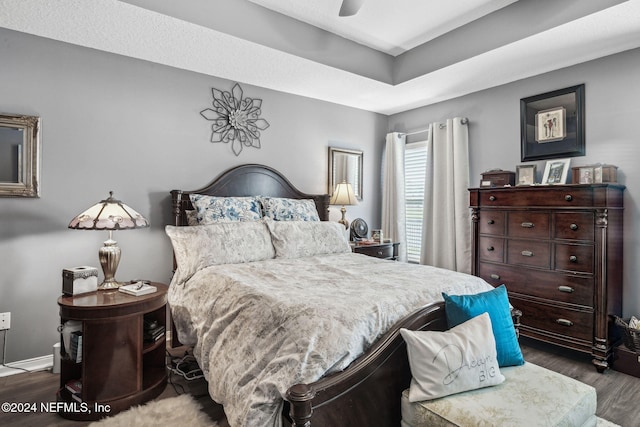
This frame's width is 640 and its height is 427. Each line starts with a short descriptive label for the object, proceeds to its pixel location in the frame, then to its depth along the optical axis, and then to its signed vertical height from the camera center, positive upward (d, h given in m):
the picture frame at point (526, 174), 3.32 +0.37
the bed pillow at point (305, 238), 2.94 -0.23
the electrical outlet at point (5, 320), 2.49 -0.78
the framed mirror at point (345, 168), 4.26 +0.54
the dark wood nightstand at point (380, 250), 3.82 -0.42
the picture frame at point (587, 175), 2.83 +0.31
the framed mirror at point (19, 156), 2.47 +0.39
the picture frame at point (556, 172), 3.08 +0.37
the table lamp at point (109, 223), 2.23 -0.08
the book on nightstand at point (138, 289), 2.25 -0.50
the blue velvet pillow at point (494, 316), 1.78 -0.53
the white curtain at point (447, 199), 3.87 +0.15
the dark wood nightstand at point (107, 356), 2.01 -0.85
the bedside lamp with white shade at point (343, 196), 3.97 +0.18
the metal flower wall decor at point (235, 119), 3.43 +0.92
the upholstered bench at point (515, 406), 1.38 -0.79
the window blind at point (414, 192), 4.47 +0.26
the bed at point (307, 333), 1.41 -0.58
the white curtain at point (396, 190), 4.54 +0.29
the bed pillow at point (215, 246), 2.57 -0.26
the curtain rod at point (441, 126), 3.88 +1.01
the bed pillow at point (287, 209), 3.40 +0.03
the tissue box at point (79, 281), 2.17 -0.44
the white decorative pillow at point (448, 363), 1.52 -0.66
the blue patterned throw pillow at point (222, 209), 2.99 +0.02
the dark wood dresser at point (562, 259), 2.63 -0.37
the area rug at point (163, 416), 1.92 -1.14
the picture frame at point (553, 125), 3.07 +0.81
